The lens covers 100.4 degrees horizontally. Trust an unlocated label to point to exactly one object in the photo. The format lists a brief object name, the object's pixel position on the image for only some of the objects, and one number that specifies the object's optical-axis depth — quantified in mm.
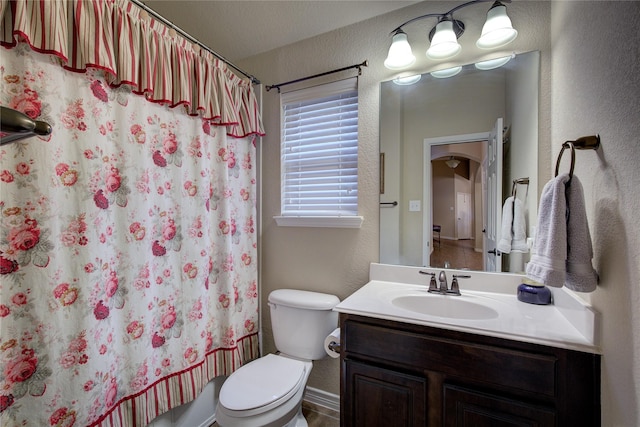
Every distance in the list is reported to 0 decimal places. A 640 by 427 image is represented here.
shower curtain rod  1172
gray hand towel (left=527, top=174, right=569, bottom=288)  816
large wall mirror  1316
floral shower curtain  873
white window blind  1703
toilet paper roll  1368
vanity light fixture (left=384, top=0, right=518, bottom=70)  1251
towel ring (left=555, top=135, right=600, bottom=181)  815
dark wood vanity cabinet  856
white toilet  1173
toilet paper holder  1365
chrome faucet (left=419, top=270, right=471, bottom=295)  1339
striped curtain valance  876
